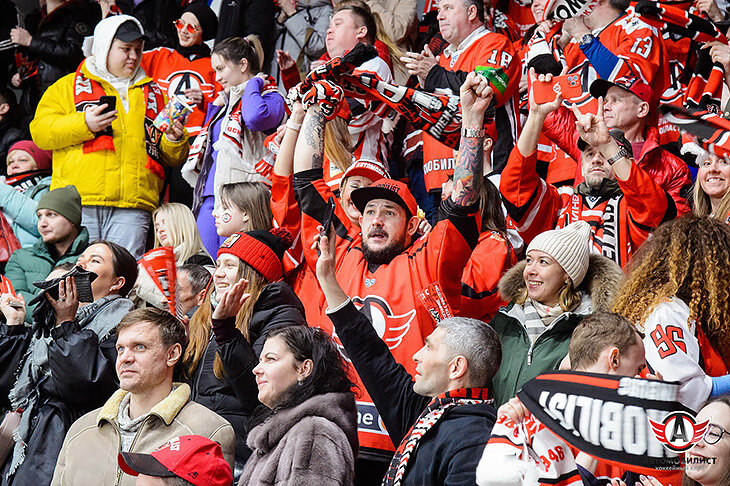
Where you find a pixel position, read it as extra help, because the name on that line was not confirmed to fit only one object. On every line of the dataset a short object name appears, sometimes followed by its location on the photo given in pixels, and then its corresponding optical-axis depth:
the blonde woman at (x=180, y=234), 13.10
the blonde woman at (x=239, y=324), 8.79
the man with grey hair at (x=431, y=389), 6.79
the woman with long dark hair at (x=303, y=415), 7.45
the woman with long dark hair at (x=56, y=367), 9.17
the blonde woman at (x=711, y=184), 9.84
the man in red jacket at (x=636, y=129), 11.48
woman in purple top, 13.60
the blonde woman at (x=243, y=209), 11.80
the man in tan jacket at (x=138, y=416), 8.22
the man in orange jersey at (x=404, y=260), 8.54
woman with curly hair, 7.16
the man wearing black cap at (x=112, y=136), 14.57
